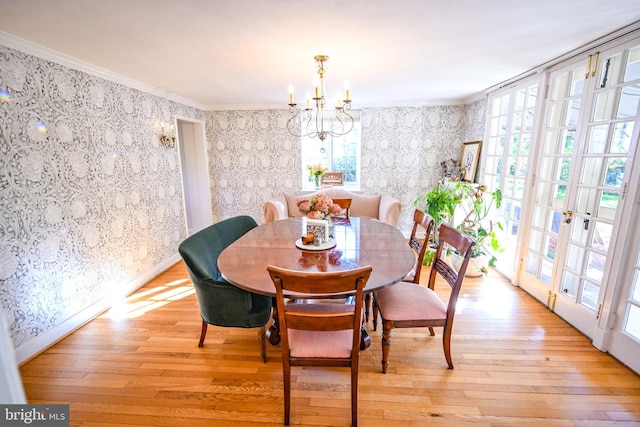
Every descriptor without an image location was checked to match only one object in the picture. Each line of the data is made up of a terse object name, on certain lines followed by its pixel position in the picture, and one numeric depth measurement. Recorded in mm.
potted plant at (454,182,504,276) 3197
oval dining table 1557
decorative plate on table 1999
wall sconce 3627
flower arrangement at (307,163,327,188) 4613
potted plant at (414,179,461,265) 3553
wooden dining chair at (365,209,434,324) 2212
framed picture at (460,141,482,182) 3967
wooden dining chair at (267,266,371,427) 1244
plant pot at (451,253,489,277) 3290
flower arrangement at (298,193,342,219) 2096
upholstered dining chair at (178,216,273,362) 1807
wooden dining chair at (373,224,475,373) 1787
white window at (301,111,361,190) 4891
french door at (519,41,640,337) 2000
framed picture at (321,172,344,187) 4871
